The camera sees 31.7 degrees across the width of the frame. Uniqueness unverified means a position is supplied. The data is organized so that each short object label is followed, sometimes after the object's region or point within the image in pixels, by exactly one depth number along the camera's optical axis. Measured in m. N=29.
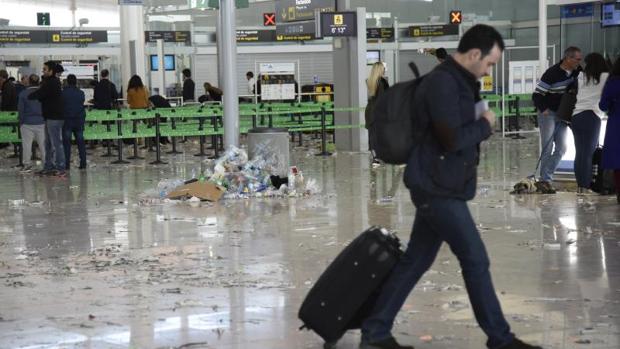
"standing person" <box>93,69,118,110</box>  27.11
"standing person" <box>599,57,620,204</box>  11.88
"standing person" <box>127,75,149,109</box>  25.75
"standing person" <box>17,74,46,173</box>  20.33
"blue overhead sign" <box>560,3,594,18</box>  18.48
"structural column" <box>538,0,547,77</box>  18.84
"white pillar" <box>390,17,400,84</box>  37.00
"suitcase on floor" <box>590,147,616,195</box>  12.96
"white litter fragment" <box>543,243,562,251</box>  9.52
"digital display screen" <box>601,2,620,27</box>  20.84
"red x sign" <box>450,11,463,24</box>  36.38
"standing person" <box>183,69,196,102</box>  32.19
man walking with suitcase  5.54
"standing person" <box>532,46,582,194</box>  13.34
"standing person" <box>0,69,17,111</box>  25.64
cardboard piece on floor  14.26
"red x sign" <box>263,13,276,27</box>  38.38
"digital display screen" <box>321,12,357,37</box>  22.42
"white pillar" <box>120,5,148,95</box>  34.59
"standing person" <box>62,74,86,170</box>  20.02
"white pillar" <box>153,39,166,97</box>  34.24
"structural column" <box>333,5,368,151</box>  22.94
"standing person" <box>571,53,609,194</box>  12.95
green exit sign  39.62
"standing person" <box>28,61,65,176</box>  19.09
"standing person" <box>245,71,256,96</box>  34.16
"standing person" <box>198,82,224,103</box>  29.02
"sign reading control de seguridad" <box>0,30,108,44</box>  37.25
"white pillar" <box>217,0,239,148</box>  15.64
